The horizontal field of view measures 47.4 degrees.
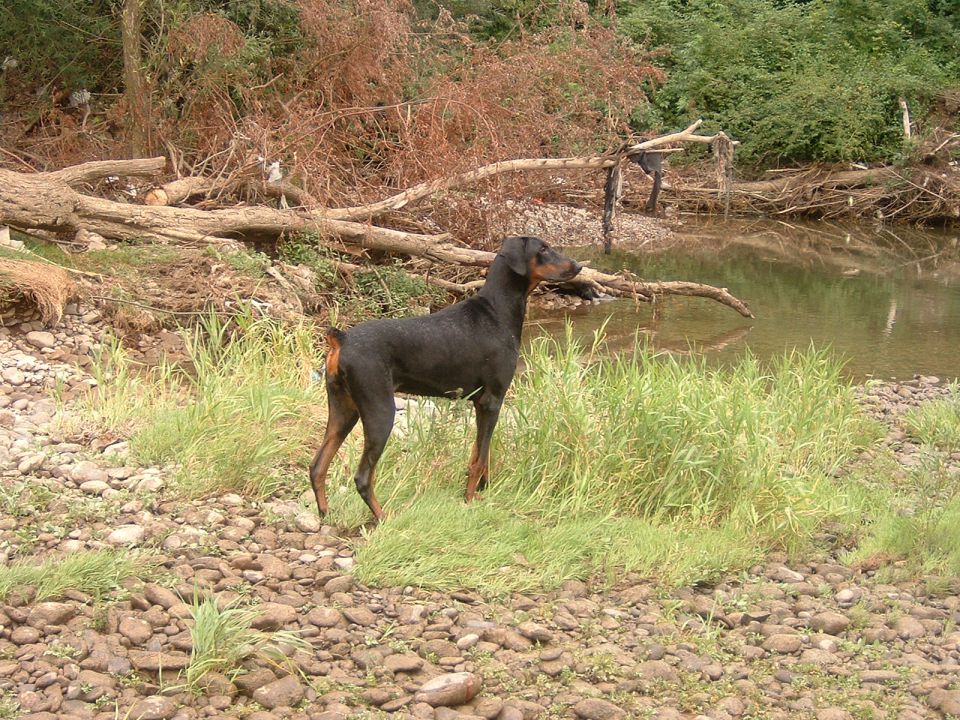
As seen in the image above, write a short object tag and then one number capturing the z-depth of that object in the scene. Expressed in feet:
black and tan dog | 16.33
